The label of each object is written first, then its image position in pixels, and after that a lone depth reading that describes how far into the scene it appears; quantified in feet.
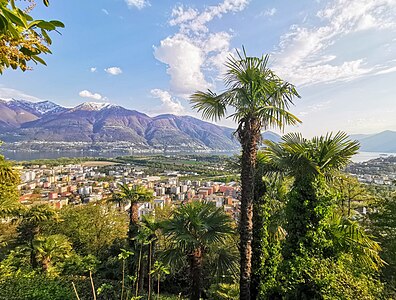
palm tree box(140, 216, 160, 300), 20.18
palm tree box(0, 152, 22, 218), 20.43
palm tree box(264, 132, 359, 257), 14.06
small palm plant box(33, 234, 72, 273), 25.82
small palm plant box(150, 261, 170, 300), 7.13
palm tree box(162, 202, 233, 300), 15.61
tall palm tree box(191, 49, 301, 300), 14.07
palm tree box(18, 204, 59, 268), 29.25
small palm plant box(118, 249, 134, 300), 6.39
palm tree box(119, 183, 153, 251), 26.78
